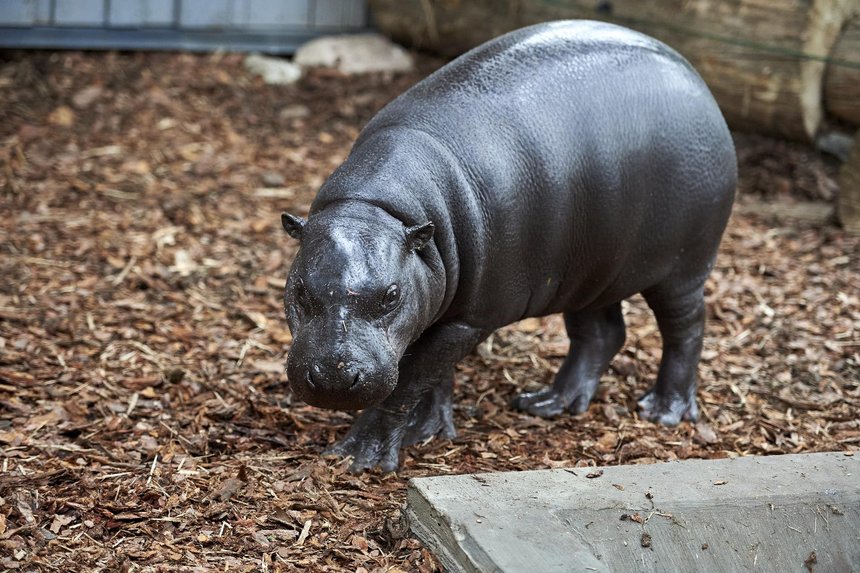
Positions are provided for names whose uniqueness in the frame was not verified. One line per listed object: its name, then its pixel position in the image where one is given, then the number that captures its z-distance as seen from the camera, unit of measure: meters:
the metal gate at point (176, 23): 15.41
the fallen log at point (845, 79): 13.56
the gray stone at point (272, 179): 13.75
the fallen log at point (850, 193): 12.83
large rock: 16.99
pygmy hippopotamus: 6.67
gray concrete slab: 6.36
